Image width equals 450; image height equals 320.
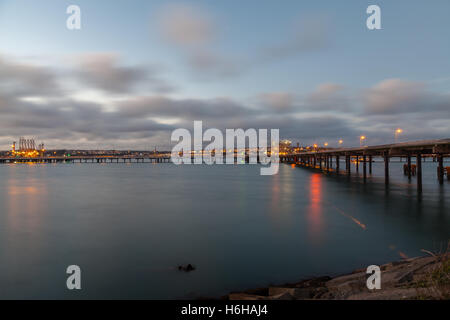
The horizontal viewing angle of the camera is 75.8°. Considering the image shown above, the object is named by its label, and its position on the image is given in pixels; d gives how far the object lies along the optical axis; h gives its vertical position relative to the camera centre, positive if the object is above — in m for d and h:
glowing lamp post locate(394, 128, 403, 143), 45.44 +3.50
